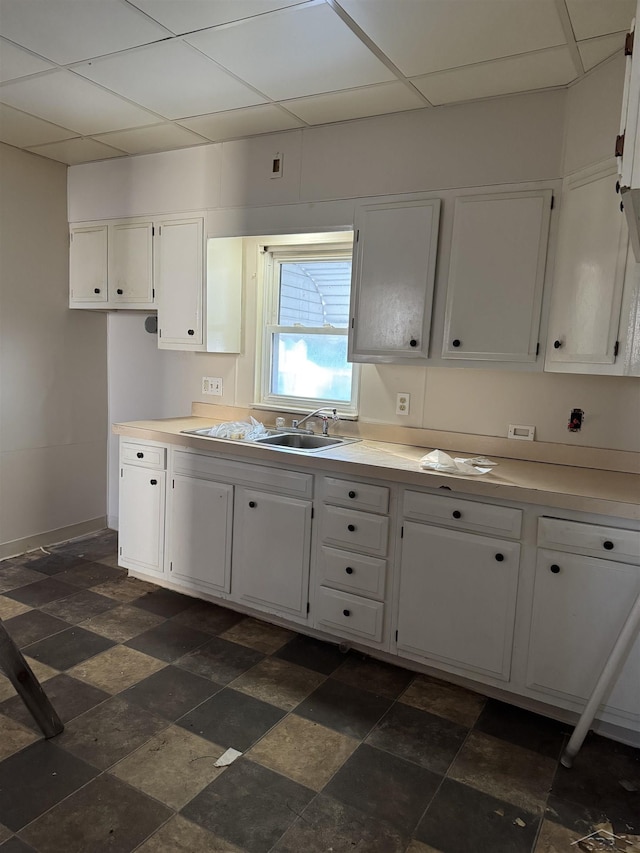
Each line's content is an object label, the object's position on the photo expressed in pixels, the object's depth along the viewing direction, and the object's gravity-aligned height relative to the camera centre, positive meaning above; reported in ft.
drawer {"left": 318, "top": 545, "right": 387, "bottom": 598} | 8.46 -3.11
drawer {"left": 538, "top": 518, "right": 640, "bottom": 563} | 6.67 -1.96
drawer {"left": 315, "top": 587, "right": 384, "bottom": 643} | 8.53 -3.76
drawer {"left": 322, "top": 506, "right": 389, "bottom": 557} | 8.34 -2.45
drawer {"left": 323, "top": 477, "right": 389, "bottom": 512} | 8.28 -1.93
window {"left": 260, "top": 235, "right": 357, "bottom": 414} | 10.96 +0.56
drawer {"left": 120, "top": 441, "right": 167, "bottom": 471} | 10.54 -1.90
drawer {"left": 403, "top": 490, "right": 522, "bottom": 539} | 7.38 -1.93
